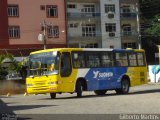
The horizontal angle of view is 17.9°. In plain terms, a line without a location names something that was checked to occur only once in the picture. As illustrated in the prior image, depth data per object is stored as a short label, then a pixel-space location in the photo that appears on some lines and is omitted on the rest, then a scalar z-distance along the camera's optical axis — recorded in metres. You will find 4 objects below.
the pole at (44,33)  67.42
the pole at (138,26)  69.11
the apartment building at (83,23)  72.88
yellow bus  27.81
